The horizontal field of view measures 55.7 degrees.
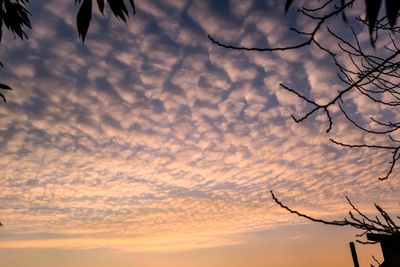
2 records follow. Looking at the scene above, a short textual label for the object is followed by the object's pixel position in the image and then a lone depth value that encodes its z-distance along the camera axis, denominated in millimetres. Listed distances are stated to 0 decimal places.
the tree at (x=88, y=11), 2861
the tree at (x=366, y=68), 1298
